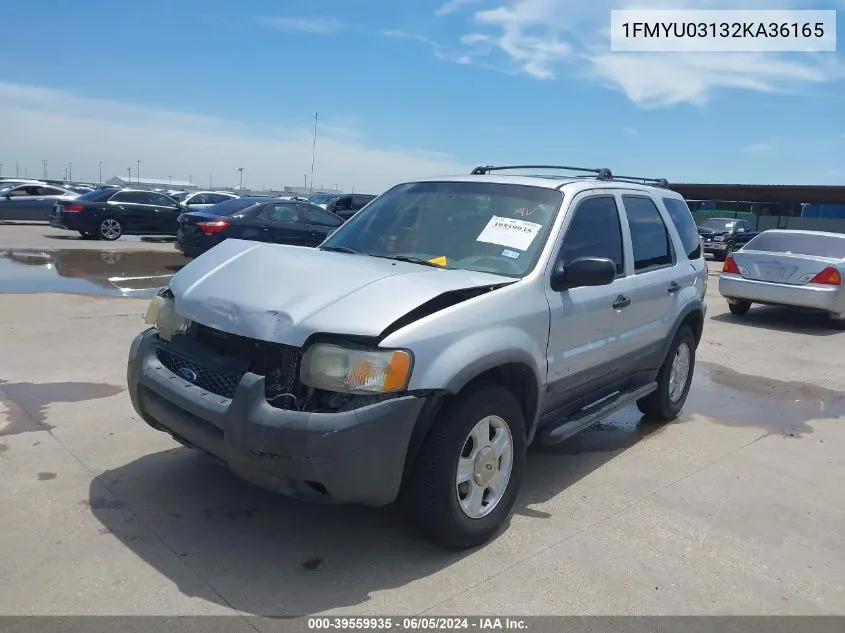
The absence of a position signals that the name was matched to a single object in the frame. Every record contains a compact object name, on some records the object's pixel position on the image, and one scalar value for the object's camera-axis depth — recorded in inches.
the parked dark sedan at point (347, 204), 787.1
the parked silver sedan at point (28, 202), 911.7
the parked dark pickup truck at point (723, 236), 1050.1
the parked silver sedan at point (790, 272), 421.7
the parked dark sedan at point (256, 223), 491.5
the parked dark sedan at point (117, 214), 721.0
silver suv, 119.6
